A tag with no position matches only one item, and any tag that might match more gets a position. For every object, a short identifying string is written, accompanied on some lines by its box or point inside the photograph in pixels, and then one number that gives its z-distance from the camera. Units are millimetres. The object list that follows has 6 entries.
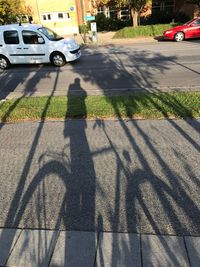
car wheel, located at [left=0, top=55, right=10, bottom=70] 10129
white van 9529
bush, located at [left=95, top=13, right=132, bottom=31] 20414
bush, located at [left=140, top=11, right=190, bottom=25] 18910
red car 13338
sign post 14667
